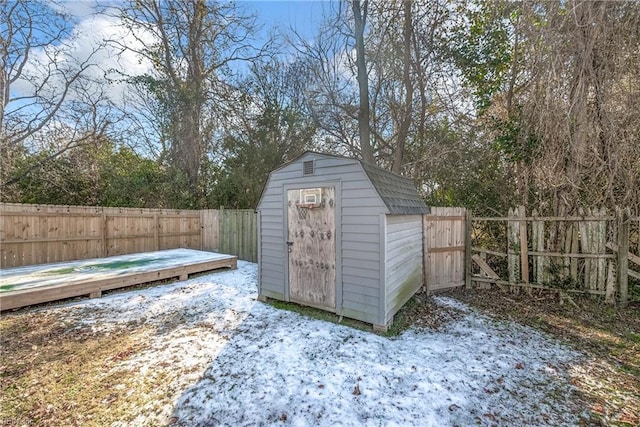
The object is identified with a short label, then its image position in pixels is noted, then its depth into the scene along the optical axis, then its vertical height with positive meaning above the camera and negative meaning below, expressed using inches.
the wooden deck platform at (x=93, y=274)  163.3 -46.0
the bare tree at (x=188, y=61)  366.3 +216.4
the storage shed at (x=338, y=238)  142.2 -16.2
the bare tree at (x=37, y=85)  275.6 +142.4
